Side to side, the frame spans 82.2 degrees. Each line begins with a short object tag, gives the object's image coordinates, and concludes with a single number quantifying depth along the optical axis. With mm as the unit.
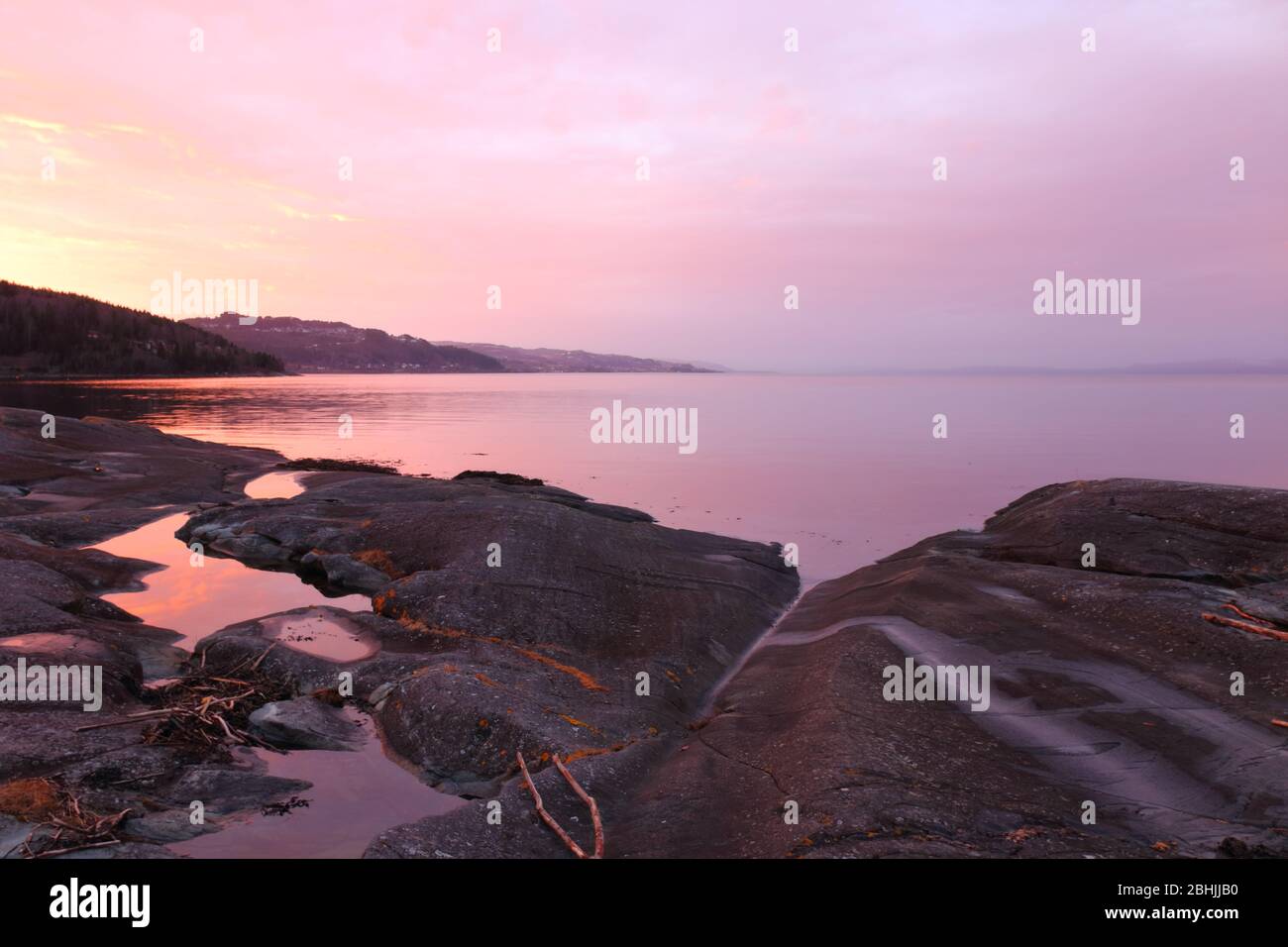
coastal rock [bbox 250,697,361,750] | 12312
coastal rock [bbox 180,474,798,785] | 12570
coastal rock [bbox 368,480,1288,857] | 9156
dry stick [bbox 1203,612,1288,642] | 15561
